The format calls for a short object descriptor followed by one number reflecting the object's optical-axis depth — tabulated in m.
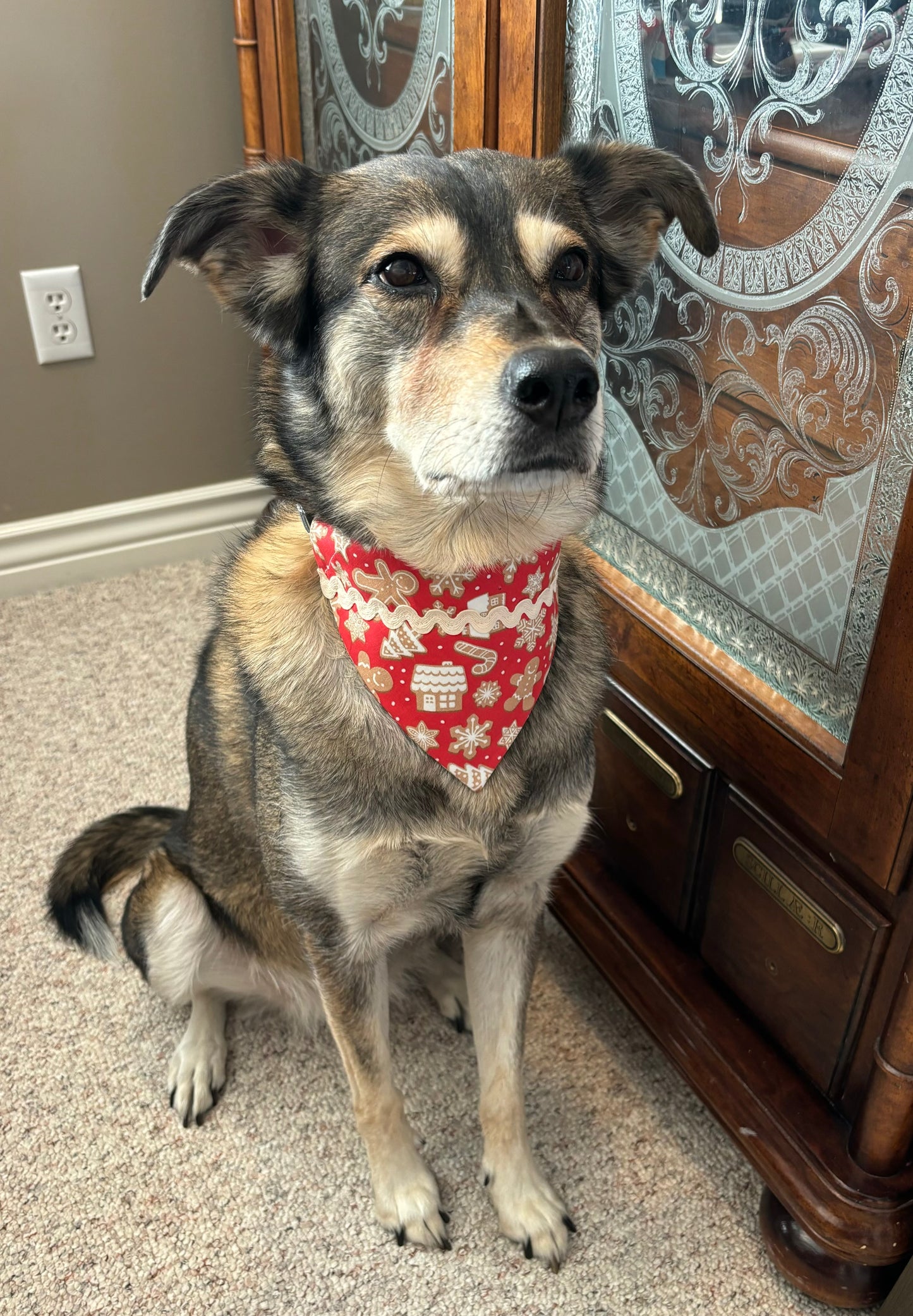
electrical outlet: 2.18
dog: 0.95
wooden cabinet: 0.98
